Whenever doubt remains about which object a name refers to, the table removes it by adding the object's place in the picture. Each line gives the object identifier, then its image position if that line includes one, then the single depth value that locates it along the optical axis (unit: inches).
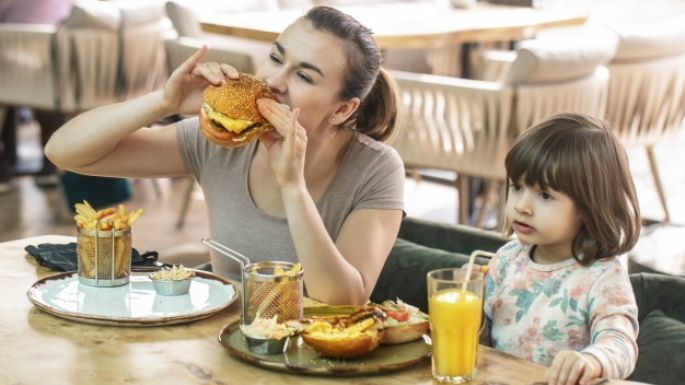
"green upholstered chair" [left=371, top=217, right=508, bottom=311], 116.4
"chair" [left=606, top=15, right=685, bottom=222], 197.5
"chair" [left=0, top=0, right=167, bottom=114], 221.7
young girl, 89.8
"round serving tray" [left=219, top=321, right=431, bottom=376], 79.1
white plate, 86.6
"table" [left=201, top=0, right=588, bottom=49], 196.7
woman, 95.8
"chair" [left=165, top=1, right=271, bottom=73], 184.4
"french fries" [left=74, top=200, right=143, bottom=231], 91.4
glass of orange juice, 77.9
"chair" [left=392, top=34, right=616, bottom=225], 181.0
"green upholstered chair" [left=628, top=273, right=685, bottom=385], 99.4
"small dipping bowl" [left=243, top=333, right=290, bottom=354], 80.9
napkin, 97.7
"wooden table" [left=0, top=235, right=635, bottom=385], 78.7
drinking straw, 78.3
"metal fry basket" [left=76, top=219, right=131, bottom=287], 91.4
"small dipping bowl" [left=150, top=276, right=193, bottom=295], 91.6
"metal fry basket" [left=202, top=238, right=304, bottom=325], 83.5
